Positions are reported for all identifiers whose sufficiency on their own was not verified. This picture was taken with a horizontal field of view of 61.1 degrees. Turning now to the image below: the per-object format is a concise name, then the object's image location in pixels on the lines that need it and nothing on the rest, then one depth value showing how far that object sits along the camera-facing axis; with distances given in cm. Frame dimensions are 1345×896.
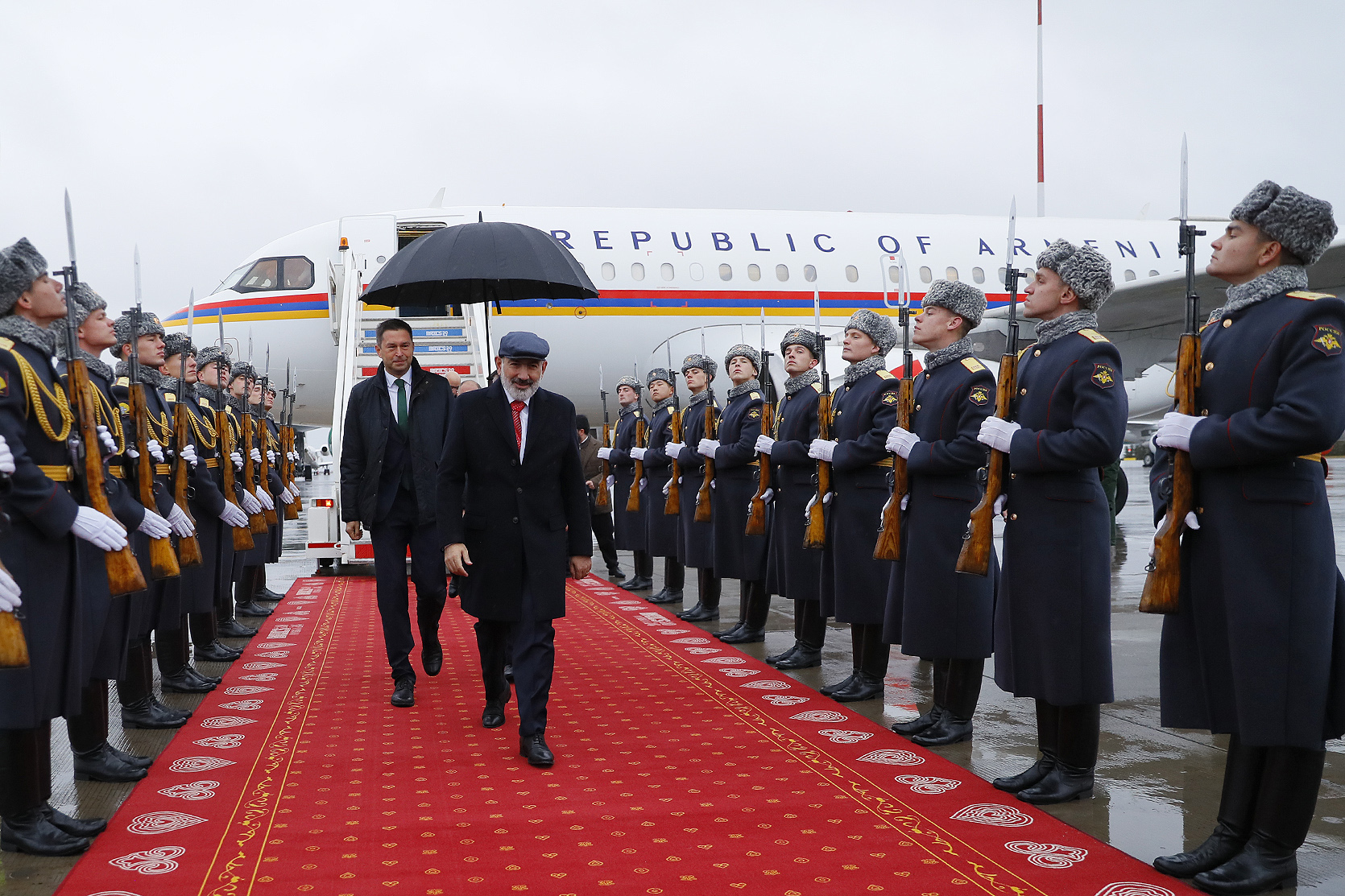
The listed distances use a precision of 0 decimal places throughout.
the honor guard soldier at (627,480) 939
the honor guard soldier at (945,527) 438
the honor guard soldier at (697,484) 759
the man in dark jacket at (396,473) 532
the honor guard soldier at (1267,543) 286
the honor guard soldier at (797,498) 591
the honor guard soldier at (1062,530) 360
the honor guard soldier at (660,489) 852
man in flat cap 431
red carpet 298
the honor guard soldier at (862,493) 514
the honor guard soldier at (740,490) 677
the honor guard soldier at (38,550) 309
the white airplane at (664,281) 1292
